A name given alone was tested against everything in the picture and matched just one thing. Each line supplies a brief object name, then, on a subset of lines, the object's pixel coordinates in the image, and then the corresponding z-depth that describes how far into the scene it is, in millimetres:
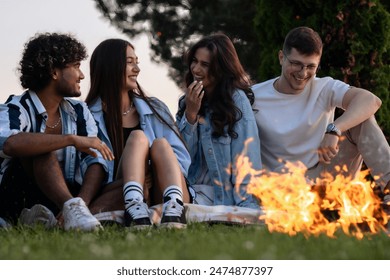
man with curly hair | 5824
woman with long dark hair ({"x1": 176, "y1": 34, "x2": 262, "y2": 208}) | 6910
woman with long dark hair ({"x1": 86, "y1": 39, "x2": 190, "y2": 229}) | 5973
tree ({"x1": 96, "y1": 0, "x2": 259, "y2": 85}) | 18242
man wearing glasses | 7057
